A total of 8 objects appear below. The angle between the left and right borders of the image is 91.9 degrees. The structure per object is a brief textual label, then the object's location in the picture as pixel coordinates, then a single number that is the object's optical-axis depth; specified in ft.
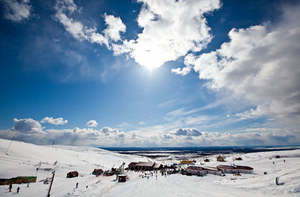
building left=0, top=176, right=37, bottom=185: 106.42
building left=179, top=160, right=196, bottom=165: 225.97
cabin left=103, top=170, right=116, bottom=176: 159.76
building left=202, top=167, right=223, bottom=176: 138.68
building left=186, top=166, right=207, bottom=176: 141.38
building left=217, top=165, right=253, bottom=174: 139.22
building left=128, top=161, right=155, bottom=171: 200.29
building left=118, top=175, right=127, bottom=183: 122.51
